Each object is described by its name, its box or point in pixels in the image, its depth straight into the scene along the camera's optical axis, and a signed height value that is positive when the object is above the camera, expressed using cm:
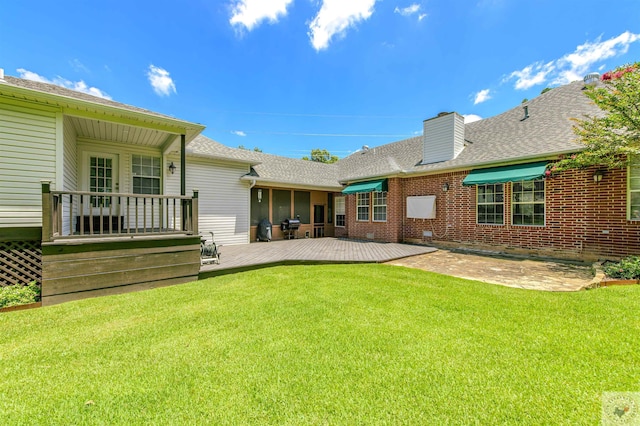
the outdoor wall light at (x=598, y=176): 690 +106
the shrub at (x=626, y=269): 495 -116
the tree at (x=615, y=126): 587 +222
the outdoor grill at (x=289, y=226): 1273 -68
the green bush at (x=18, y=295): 421 -143
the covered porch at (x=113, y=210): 457 +6
